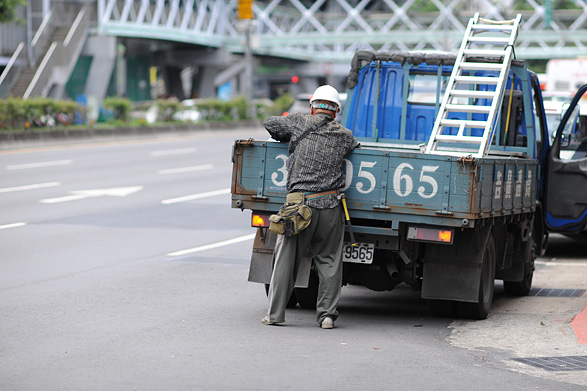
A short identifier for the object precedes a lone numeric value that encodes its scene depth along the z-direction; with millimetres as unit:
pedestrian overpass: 57125
